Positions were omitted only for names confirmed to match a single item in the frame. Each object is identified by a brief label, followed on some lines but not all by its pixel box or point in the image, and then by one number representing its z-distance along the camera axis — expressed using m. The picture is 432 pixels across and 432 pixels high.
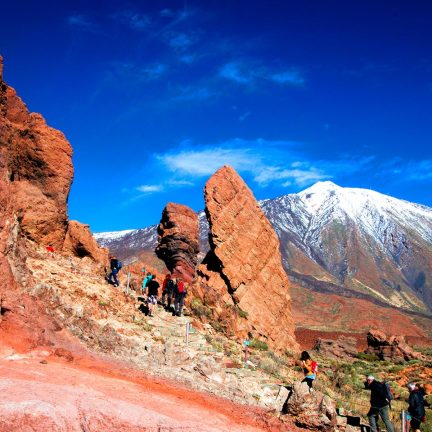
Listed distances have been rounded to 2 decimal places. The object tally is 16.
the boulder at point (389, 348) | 38.31
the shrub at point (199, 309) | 21.97
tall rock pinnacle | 26.55
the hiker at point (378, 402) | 11.61
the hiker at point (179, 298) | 19.48
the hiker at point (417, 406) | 12.00
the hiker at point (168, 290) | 20.97
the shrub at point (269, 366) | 17.13
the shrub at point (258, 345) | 22.88
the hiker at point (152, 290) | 18.86
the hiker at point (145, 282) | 19.73
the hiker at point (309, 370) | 12.94
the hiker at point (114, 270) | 20.05
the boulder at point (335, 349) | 40.19
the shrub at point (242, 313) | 25.80
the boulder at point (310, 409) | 11.25
